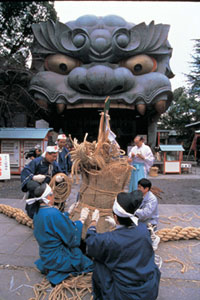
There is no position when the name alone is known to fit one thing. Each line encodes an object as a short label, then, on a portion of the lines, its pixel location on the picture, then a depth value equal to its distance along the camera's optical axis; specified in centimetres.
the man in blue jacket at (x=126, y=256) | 167
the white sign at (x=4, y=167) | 877
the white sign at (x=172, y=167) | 1191
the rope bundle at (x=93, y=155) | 264
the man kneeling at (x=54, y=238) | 225
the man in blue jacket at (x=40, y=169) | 332
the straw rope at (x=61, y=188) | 316
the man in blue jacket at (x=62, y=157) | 428
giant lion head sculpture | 1258
